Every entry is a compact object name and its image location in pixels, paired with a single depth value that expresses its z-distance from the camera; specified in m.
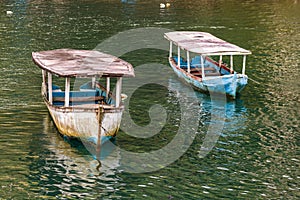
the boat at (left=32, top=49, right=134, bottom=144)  33.53
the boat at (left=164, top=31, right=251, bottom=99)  44.84
